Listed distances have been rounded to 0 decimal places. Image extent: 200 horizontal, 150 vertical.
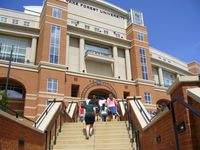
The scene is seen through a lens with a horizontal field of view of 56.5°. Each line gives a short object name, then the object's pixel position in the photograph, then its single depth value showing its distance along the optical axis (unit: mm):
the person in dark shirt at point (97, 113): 10700
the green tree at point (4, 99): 15445
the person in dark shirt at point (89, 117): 7084
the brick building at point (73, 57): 21141
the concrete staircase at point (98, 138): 6431
